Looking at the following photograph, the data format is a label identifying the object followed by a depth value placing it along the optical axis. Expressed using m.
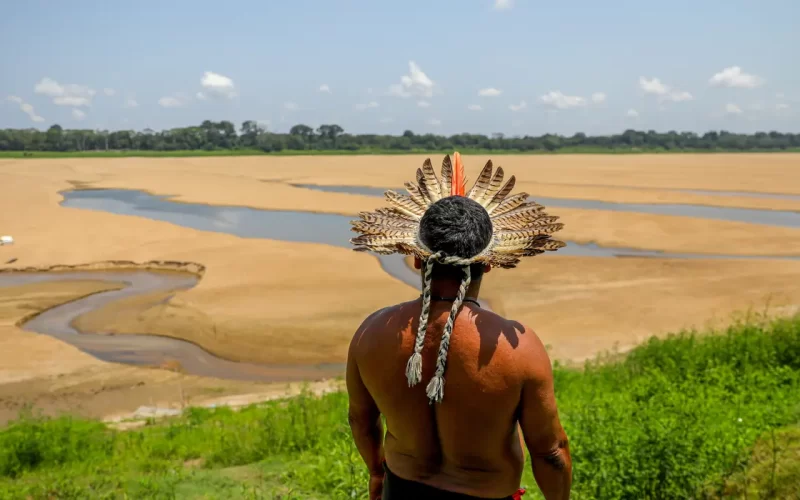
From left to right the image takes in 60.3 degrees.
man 2.04
